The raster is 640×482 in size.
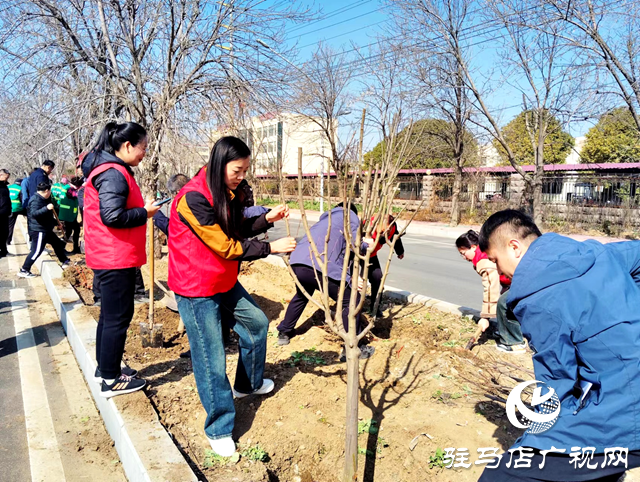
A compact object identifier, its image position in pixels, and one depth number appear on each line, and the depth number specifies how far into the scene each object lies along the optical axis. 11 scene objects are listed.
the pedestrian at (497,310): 4.16
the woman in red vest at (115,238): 3.03
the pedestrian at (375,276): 5.28
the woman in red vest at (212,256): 2.56
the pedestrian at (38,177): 9.15
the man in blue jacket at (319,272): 4.12
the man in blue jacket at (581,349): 1.59
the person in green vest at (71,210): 9.38
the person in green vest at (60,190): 9.67
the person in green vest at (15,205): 10.72
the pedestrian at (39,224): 7.91
